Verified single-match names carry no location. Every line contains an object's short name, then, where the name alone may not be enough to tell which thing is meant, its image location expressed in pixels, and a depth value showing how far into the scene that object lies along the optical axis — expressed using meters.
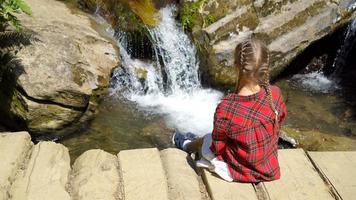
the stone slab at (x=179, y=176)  3.39
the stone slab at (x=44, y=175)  3.29
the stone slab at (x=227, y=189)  3.35
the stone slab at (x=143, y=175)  3.34
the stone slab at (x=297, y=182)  3.39
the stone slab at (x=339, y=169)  3.47
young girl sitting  3.28
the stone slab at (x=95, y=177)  3.34
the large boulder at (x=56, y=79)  5.54
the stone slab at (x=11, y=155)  3.36
